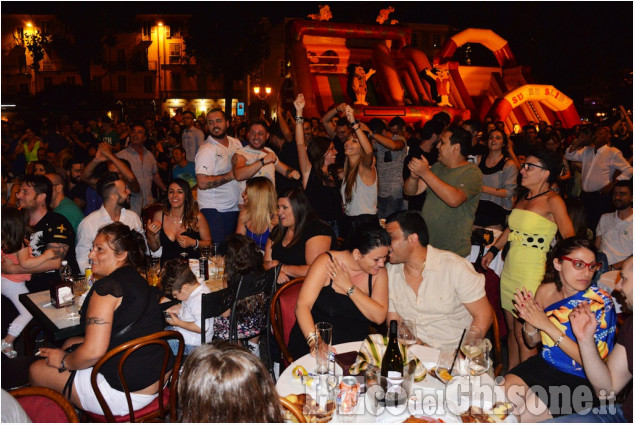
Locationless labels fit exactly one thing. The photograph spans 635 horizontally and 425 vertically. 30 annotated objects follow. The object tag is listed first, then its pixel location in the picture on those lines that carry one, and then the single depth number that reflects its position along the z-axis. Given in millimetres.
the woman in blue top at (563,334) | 2404
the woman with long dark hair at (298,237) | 3703
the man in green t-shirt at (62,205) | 4508
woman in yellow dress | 3346
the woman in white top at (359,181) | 4899
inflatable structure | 16297
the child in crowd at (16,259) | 3545
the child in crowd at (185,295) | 3182
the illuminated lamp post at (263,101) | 33812
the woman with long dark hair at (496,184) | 5402
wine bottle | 1959
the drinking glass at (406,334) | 2201
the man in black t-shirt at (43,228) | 3820
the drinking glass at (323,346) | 2180
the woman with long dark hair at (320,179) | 5234
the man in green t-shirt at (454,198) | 3838
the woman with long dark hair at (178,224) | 4375
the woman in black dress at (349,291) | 2748
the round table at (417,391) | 1949
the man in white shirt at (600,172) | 6195
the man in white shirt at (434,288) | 2803
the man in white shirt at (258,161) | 4863
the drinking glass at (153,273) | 3682
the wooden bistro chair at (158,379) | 2352
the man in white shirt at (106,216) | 4016
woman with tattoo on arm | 2479
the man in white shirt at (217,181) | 4965
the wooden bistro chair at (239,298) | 2898
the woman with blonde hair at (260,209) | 4359
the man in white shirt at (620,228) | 4242
